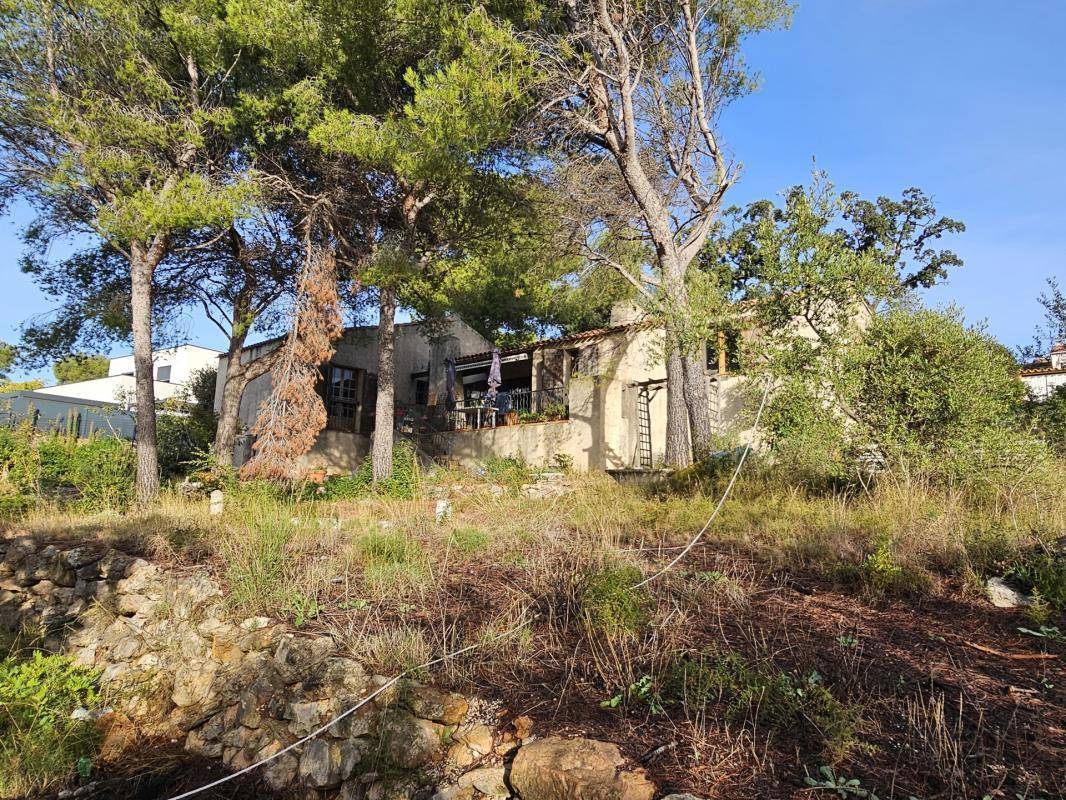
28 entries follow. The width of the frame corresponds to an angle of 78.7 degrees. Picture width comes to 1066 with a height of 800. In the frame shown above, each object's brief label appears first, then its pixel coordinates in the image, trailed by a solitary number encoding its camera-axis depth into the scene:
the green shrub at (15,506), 9.18
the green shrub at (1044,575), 4.16
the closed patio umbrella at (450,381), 20.44
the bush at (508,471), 14.12
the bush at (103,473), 10.24
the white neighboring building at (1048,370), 20.02
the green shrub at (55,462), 11.19
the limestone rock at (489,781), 3.35
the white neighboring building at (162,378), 34.00
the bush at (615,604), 4.09
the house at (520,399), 16.50
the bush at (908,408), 7.28
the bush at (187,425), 16.05
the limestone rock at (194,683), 5.32
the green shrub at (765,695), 2.98
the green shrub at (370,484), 12.06
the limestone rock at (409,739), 3.75
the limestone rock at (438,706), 3.82
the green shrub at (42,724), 4.76
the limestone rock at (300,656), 4.68
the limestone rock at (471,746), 3.59
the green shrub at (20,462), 10.53
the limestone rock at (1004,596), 4.34
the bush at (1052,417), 9.59
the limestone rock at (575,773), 2.86
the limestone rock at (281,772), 4.29
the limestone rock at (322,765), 4.10
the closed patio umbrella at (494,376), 18.25
